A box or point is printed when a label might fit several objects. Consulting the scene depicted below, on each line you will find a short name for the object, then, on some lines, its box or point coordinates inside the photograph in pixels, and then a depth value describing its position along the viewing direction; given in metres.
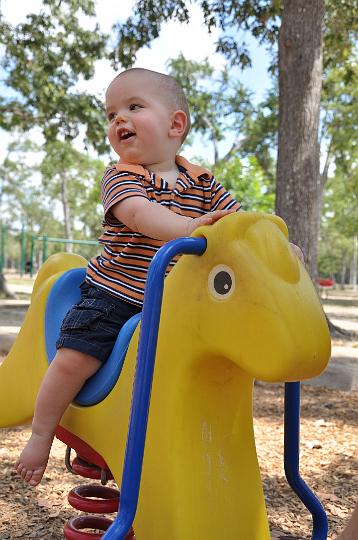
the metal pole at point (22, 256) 20.56
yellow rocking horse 1.09
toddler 1.44
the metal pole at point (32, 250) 19.00
